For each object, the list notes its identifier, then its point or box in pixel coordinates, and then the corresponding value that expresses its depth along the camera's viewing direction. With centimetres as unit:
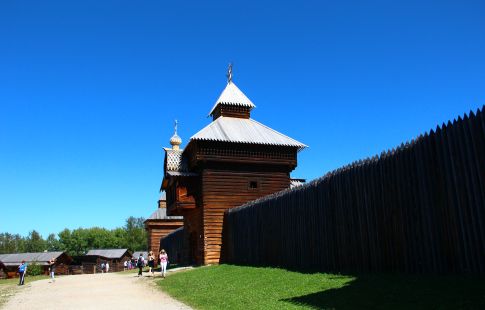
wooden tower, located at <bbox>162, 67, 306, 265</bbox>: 2494
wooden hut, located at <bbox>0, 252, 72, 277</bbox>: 5536
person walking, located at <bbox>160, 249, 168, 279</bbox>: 2177
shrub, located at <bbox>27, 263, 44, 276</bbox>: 4619
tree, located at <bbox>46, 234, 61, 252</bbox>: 15948
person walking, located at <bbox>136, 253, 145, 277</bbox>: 2520
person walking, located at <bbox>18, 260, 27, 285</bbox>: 2548
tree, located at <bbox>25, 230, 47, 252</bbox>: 15650
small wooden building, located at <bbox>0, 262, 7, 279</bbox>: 4997
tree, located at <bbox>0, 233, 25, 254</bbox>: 15100
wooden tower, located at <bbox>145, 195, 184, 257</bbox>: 4544
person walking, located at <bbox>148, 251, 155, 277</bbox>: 2469
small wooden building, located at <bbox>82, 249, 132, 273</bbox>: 6850
